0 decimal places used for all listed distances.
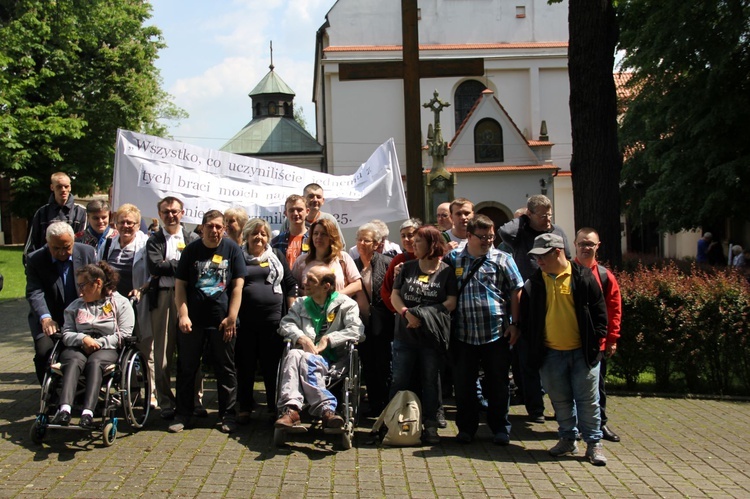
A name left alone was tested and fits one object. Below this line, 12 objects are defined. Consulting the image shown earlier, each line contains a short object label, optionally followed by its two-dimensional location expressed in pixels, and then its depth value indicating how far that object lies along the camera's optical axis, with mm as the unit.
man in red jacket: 6820
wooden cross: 9906
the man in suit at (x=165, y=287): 7555
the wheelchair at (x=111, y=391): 6398
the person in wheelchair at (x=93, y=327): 6555
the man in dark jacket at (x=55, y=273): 7266
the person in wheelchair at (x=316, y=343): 6488
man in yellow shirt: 6496
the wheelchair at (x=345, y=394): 6516
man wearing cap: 7551
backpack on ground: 6672
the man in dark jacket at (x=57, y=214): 8430
